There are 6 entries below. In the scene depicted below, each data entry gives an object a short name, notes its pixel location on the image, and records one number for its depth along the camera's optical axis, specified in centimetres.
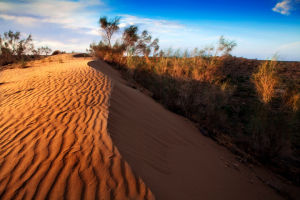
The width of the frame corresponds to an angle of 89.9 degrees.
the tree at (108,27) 1891
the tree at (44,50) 2004
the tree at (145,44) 1800
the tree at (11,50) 1652
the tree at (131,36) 1814
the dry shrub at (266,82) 605
